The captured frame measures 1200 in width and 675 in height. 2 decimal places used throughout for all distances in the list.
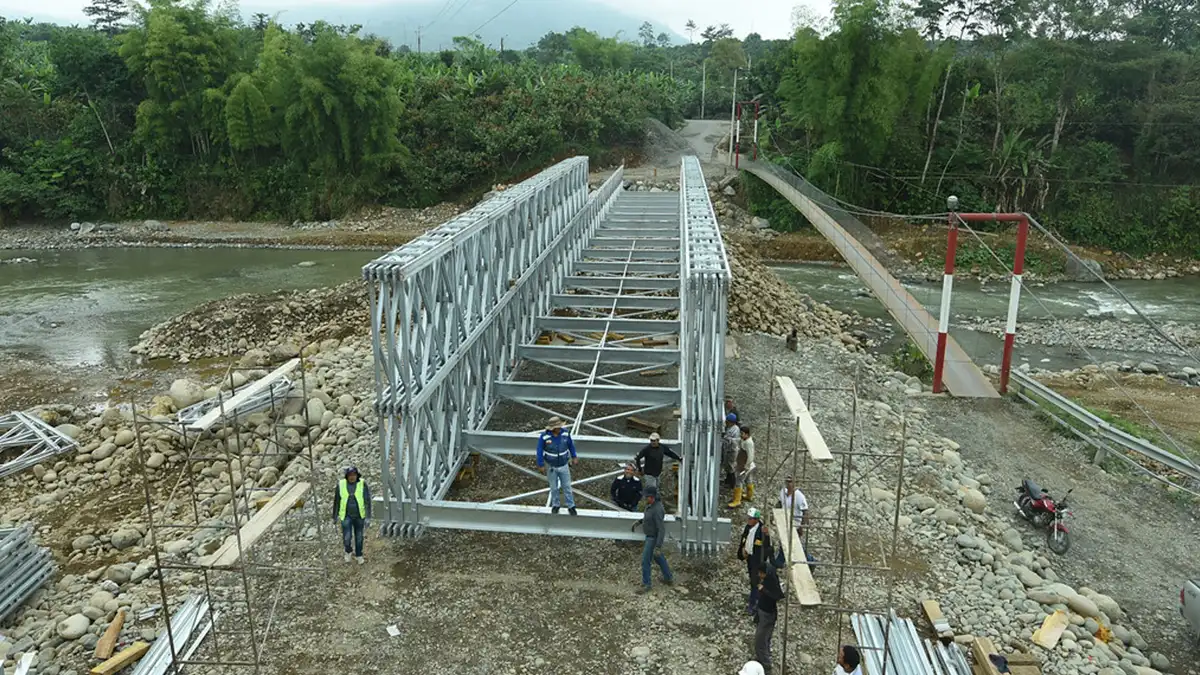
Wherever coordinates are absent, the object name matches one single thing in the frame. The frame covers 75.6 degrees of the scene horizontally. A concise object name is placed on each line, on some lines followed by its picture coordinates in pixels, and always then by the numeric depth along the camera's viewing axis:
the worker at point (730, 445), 10.12
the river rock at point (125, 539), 10.51
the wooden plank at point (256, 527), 7.65
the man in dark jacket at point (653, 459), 8.96
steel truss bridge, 8.49
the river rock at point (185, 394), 15.45
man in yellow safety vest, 8.34
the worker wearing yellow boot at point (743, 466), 9.94
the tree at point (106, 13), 65.07
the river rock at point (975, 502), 10.45
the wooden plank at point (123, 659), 7.09
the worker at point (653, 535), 8.03
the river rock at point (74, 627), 8.14
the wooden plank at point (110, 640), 7.60
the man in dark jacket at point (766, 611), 6.81
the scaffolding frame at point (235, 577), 7.20
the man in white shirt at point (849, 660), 6.25
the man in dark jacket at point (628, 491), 8.98
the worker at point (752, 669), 5.71
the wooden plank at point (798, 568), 7.21
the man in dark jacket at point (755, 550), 7.15
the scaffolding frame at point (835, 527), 7.61
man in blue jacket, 9.03
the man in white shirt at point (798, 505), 8.86
